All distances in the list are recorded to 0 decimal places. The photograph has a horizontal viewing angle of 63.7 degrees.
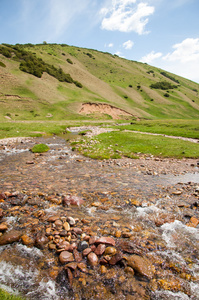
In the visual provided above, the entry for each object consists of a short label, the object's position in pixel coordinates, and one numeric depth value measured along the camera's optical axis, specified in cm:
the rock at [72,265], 405
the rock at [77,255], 438
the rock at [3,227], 529
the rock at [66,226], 546
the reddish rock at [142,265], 404
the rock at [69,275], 381
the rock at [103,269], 408
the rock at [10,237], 487
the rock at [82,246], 473
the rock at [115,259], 429
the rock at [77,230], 533
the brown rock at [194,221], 601
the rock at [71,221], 570
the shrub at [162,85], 14129
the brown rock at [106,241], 484
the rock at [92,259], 427
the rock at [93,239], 491
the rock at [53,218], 589
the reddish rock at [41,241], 477
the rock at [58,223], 563
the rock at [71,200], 719
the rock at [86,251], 453
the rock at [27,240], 484
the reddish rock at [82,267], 407
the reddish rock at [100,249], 454
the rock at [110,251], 453
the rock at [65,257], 427
